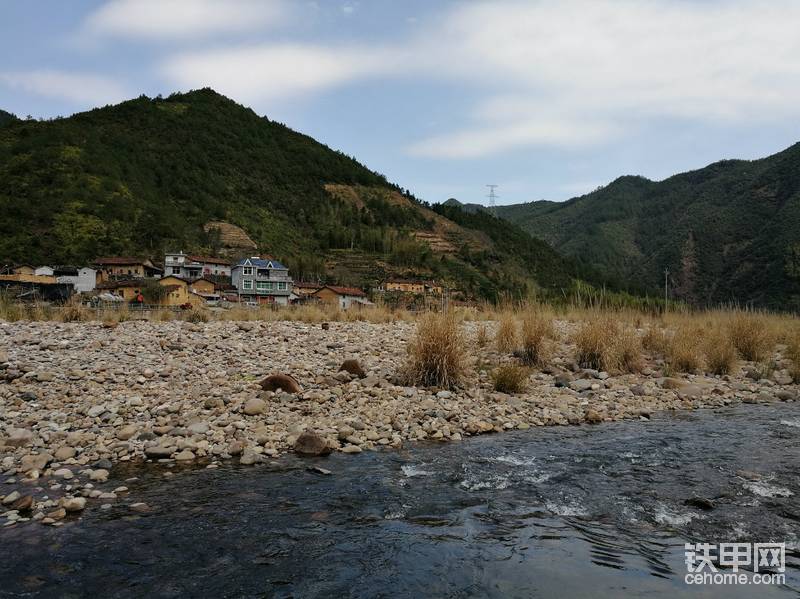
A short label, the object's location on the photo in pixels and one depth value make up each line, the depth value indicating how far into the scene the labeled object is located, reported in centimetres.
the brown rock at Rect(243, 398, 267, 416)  779
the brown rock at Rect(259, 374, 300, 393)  896
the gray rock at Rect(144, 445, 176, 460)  625
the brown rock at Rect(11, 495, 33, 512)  473
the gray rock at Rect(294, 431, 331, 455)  659
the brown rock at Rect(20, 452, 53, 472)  574
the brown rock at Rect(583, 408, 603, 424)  855
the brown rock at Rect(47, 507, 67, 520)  457
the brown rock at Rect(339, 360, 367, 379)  1017
